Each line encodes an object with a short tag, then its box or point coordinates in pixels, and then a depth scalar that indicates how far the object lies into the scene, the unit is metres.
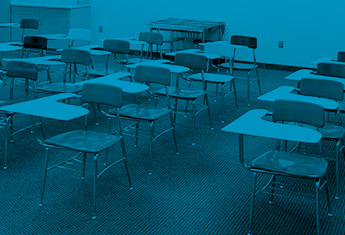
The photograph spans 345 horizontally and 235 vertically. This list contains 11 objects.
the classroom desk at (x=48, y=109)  3.56
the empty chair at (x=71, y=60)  5.64
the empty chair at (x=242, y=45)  7.12
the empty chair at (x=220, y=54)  6.16
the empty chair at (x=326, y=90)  4.33
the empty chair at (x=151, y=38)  8.13
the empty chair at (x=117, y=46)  6.98
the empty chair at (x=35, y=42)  7.14
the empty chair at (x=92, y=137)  3.61
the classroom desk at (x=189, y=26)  9.65
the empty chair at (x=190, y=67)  5.36
